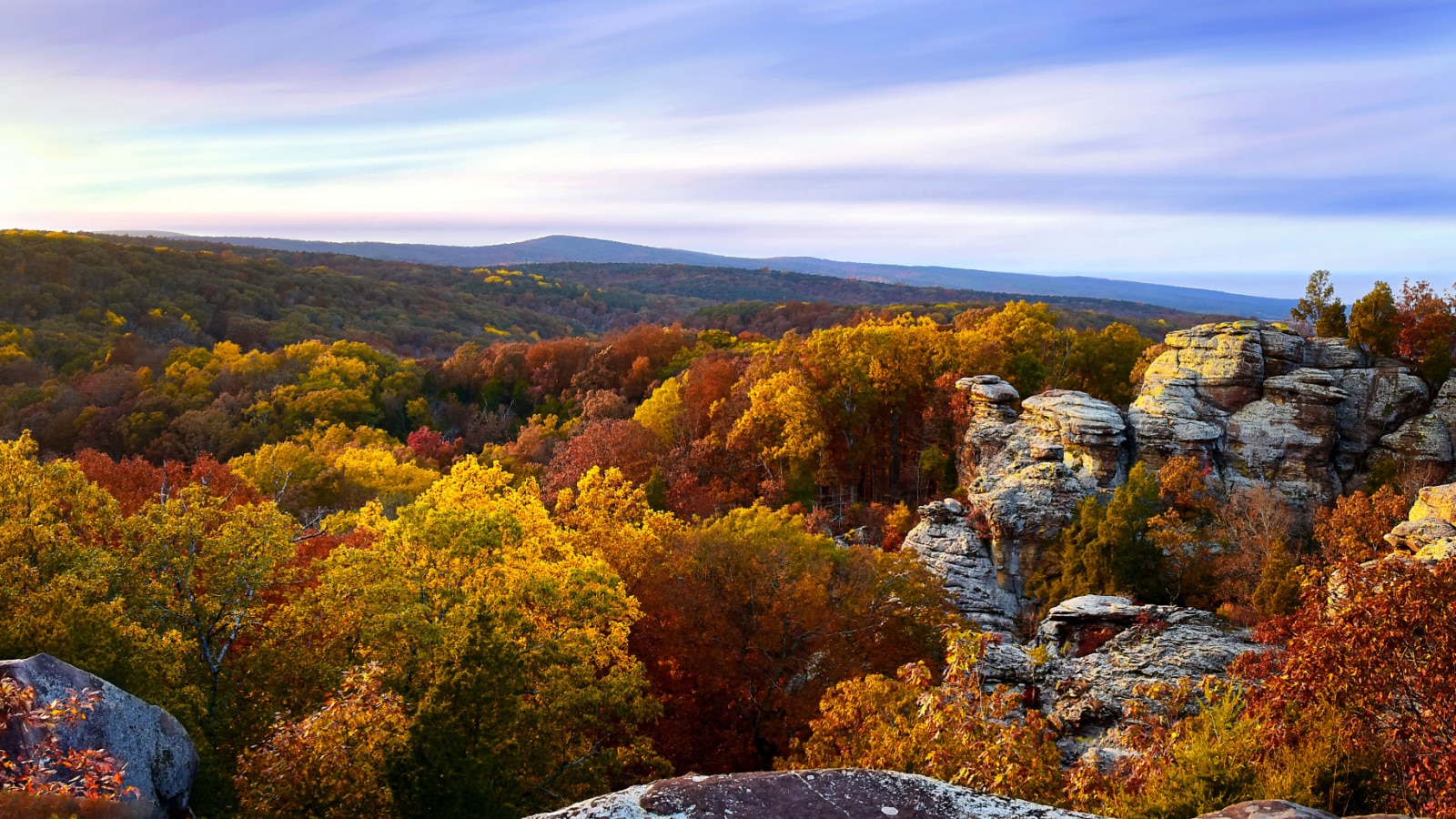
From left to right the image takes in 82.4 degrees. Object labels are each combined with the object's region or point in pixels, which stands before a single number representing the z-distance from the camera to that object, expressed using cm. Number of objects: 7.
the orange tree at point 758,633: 2120
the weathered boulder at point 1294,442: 3559
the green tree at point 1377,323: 3794
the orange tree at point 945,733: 1250
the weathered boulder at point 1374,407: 3578
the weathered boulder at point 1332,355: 3794
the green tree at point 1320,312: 4094
